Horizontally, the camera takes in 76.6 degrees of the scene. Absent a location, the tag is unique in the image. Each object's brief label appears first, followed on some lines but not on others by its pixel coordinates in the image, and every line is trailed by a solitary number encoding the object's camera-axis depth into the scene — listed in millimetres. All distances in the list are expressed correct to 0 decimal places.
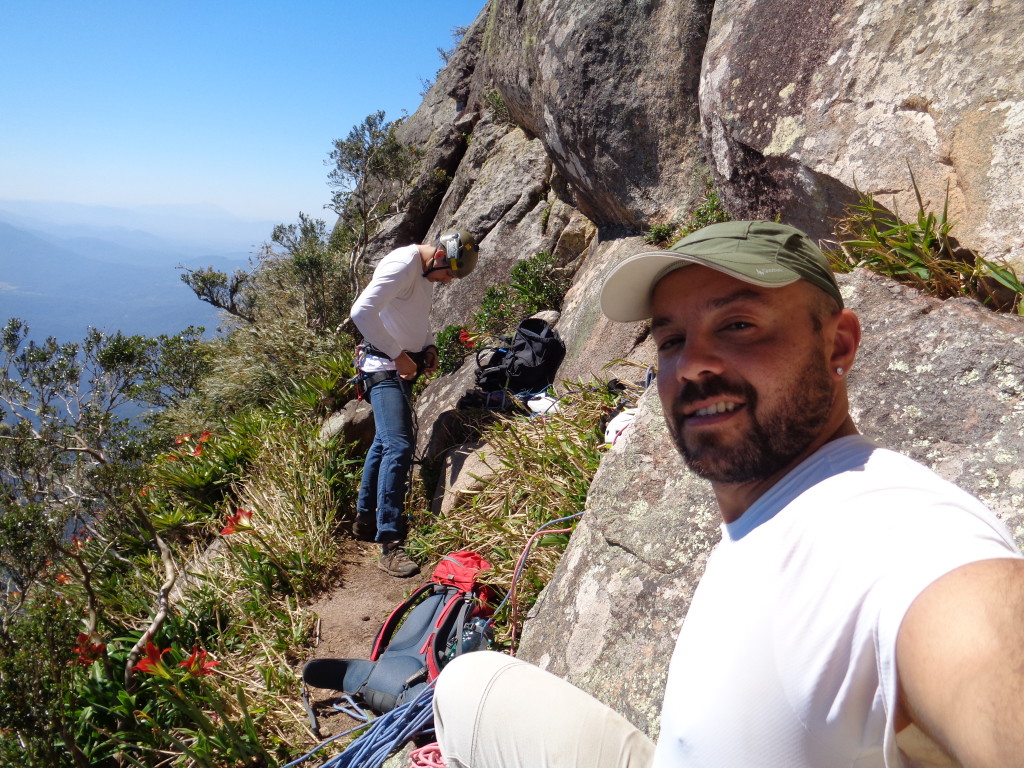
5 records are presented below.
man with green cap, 827
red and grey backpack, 3221
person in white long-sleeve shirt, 5109
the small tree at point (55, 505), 3234
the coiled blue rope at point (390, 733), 2619
